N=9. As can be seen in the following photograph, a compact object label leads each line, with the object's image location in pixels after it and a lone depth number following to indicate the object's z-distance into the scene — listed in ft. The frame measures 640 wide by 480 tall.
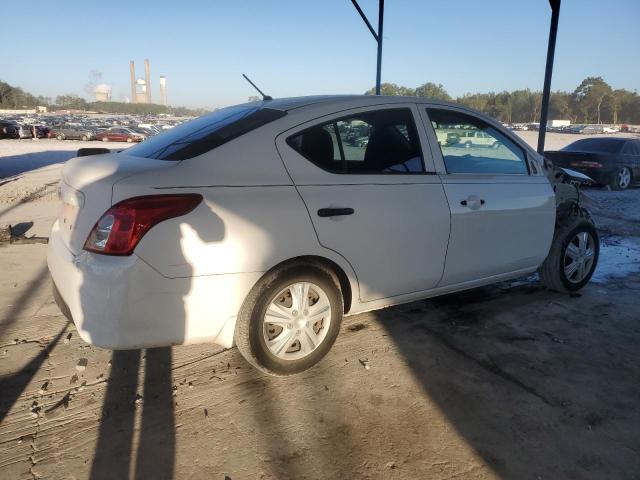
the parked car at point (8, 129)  115.58
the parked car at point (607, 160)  38.55
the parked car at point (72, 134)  127.85
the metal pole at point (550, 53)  21.81
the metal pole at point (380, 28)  32.83
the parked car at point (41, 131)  123.70
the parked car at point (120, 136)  118.01
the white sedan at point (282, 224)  7.43
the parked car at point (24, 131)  116.98
